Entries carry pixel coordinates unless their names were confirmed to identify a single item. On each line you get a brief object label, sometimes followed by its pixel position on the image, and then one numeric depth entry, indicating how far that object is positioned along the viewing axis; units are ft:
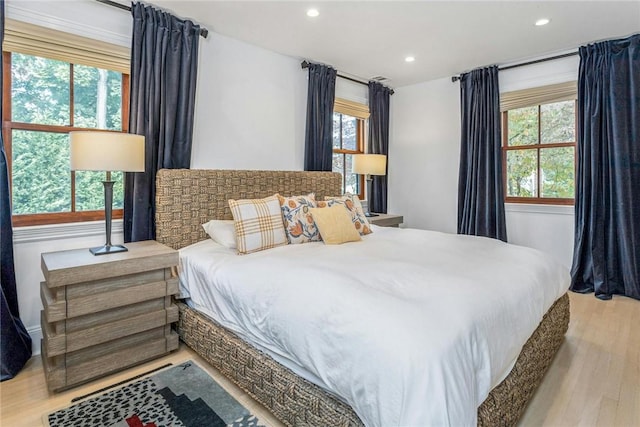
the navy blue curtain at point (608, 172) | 11.04
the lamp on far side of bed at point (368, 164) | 14.11
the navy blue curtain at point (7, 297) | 6.79
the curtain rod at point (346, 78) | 12.70
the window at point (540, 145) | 12.70
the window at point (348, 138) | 15.14
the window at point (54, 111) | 7.61
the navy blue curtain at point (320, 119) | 13.03
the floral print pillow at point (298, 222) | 9.03
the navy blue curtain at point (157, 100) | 8.63
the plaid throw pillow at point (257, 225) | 8.16
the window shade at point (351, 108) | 14.66
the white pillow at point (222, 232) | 8.49
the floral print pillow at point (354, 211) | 10.26
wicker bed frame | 4.80
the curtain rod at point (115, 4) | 8.29
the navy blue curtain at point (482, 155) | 13.39
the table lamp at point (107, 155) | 6.83
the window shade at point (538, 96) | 12.30
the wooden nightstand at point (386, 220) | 13.79
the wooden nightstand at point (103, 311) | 6.23
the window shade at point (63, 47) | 7.35
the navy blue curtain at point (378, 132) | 15.85
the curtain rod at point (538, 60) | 11.99
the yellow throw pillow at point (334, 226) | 8.96
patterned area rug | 5.54
